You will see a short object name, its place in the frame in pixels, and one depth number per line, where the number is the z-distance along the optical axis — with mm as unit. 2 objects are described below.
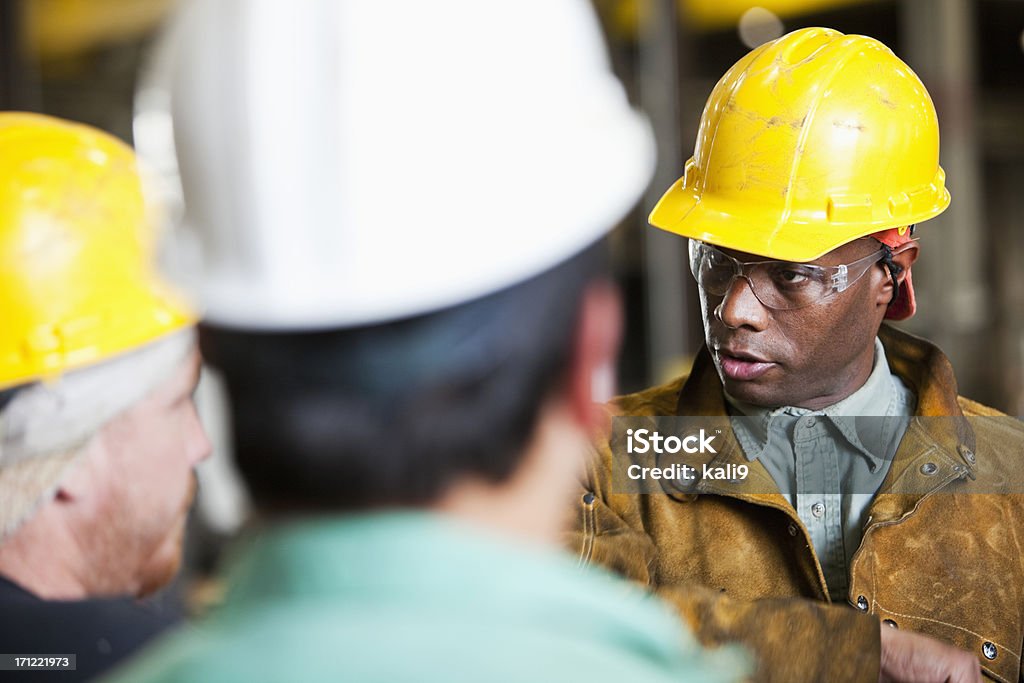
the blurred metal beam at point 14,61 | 10383
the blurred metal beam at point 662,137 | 7020
